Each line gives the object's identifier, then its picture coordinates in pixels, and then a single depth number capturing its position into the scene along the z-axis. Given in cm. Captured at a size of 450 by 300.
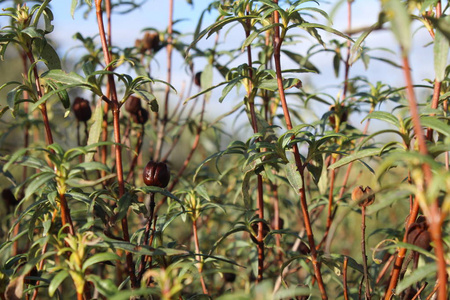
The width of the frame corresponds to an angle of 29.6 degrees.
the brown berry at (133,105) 53
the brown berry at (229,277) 54
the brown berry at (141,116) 54
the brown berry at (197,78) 61
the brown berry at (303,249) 56
